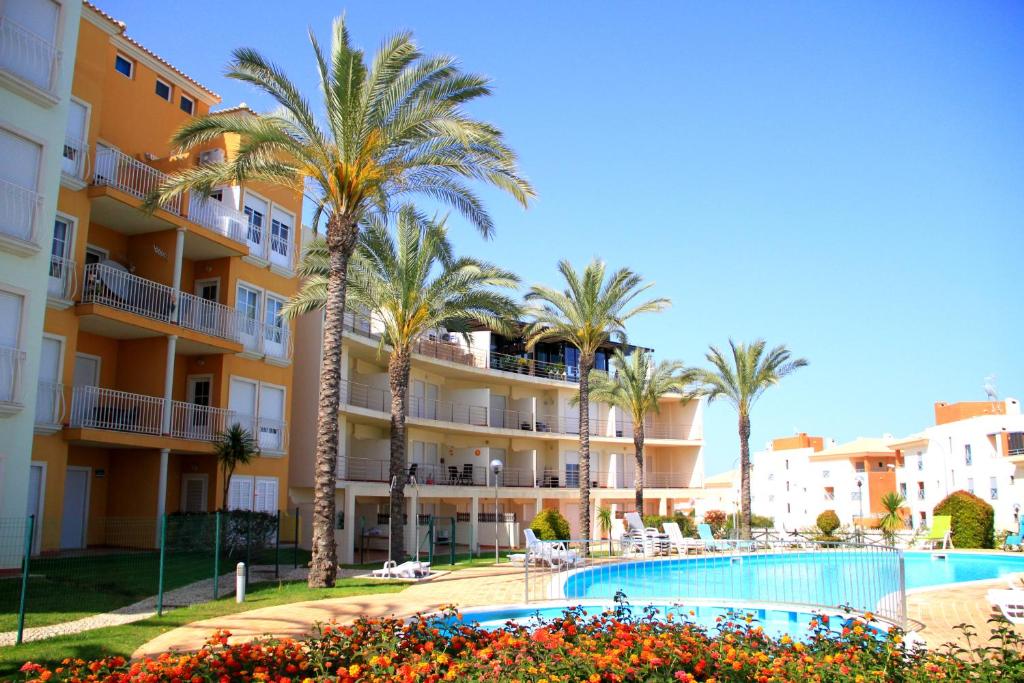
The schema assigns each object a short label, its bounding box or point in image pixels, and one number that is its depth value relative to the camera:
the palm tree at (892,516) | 40.03
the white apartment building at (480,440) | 28.97
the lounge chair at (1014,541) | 31.84
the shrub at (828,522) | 46.50
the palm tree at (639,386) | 39.94
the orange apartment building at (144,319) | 19.78
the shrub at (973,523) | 33.44
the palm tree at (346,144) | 17.27
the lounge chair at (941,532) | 33.19
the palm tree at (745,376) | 38.62
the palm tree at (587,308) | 29.66
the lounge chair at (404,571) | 20.11
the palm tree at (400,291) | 23.97
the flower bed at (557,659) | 6.75
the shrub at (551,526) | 29.36
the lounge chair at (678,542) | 26.86
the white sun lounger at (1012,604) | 13.43
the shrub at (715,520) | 41.96
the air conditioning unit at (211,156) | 26.08
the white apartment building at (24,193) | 16.84
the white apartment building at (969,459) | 47.69
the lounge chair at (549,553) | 20.80
